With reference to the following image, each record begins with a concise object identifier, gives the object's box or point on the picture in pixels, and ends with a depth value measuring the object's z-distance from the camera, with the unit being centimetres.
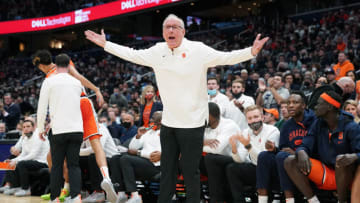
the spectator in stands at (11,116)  1101
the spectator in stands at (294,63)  1073
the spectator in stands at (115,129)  732
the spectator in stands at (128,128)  666
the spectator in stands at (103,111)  906
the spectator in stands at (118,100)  1109
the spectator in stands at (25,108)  1395
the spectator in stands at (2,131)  844
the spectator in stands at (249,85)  905
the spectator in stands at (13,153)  682
